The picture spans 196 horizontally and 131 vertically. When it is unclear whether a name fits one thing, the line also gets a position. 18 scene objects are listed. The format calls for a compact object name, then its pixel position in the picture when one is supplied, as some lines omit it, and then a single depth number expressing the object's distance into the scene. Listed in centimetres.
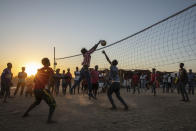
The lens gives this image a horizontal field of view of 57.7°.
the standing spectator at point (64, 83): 1135
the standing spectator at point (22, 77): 978
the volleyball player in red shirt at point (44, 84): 386
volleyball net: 624
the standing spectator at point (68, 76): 1143
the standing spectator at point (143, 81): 1805
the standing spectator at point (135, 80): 1264
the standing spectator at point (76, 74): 1114
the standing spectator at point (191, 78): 1198
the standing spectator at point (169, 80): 1423
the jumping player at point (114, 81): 549
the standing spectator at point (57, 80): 1079
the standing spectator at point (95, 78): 904
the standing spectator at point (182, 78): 753
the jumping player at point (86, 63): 721
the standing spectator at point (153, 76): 1106
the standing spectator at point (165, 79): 1453
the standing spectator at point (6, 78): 739
